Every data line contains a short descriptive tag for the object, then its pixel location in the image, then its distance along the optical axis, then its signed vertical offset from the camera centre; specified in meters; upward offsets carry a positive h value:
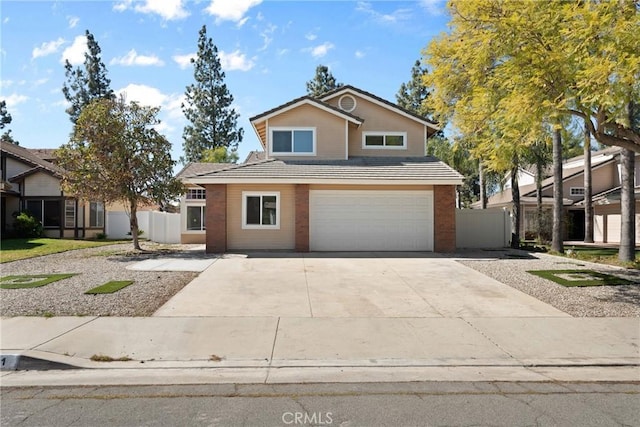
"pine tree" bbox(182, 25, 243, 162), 45.28 +11.01
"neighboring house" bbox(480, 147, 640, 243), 27.31 +0.98
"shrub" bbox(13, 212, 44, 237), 25.69 -0.54
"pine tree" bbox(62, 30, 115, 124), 44.91 +13.69
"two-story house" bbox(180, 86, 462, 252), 17.27 +0.39
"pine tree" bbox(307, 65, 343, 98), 49.47 +15.21
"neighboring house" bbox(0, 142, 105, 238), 27.38 +0.92
